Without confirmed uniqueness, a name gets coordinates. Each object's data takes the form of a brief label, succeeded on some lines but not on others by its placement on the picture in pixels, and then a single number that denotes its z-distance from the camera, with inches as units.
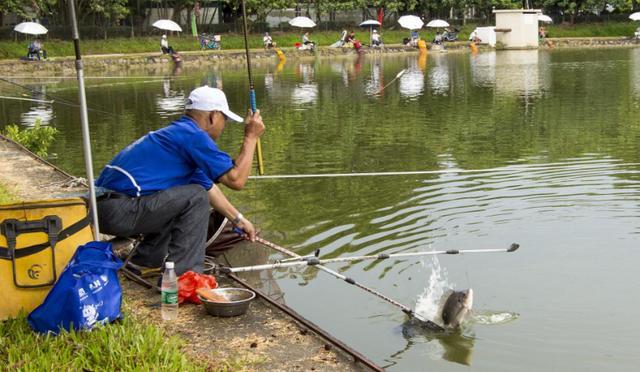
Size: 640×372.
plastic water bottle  193.3
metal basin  195.3
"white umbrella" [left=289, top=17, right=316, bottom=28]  1881.2
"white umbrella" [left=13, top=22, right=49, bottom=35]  1485.0
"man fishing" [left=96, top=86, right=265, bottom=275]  206.2
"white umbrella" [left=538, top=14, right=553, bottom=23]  2029.5
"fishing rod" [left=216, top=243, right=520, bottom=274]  217.5
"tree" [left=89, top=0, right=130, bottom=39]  1664.9
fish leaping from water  225.0
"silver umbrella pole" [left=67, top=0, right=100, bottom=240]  190.1
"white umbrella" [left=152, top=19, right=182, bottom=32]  1695.4
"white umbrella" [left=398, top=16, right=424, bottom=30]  1962.6
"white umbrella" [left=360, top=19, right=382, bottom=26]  1964.8
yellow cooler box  182.4
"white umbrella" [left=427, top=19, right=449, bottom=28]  2038.6
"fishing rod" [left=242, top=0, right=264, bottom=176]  246.5
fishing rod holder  243.1
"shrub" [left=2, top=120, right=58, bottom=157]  482.6
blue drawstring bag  175.6
